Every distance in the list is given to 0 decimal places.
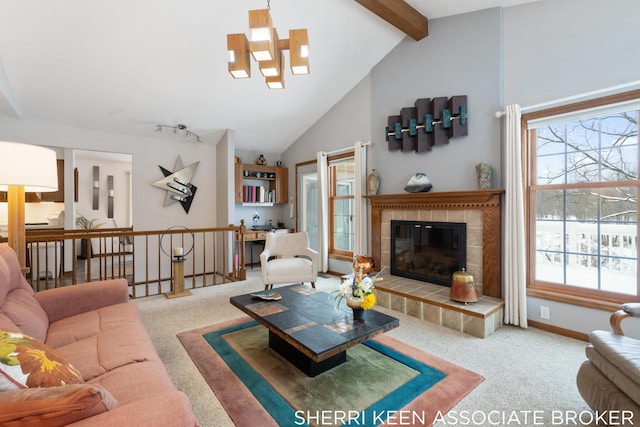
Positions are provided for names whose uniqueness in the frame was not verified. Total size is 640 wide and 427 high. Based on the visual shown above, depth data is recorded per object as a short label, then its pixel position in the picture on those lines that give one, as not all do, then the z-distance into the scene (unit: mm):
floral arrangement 2074
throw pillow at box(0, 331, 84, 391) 902
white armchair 3848
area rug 1691
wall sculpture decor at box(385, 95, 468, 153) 3436
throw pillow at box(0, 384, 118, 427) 765
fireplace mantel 3133
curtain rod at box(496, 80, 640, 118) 2424
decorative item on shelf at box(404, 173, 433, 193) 3689
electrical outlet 2867
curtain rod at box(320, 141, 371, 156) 4535
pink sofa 871
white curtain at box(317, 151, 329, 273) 5195
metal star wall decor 5023
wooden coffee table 1816
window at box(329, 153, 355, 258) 5094
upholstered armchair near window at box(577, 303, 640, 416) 1403
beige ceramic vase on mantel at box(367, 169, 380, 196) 4297
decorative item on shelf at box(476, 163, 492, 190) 3148
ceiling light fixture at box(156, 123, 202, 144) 4676
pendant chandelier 1909
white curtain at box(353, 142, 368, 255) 4539
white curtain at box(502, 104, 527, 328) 2916
